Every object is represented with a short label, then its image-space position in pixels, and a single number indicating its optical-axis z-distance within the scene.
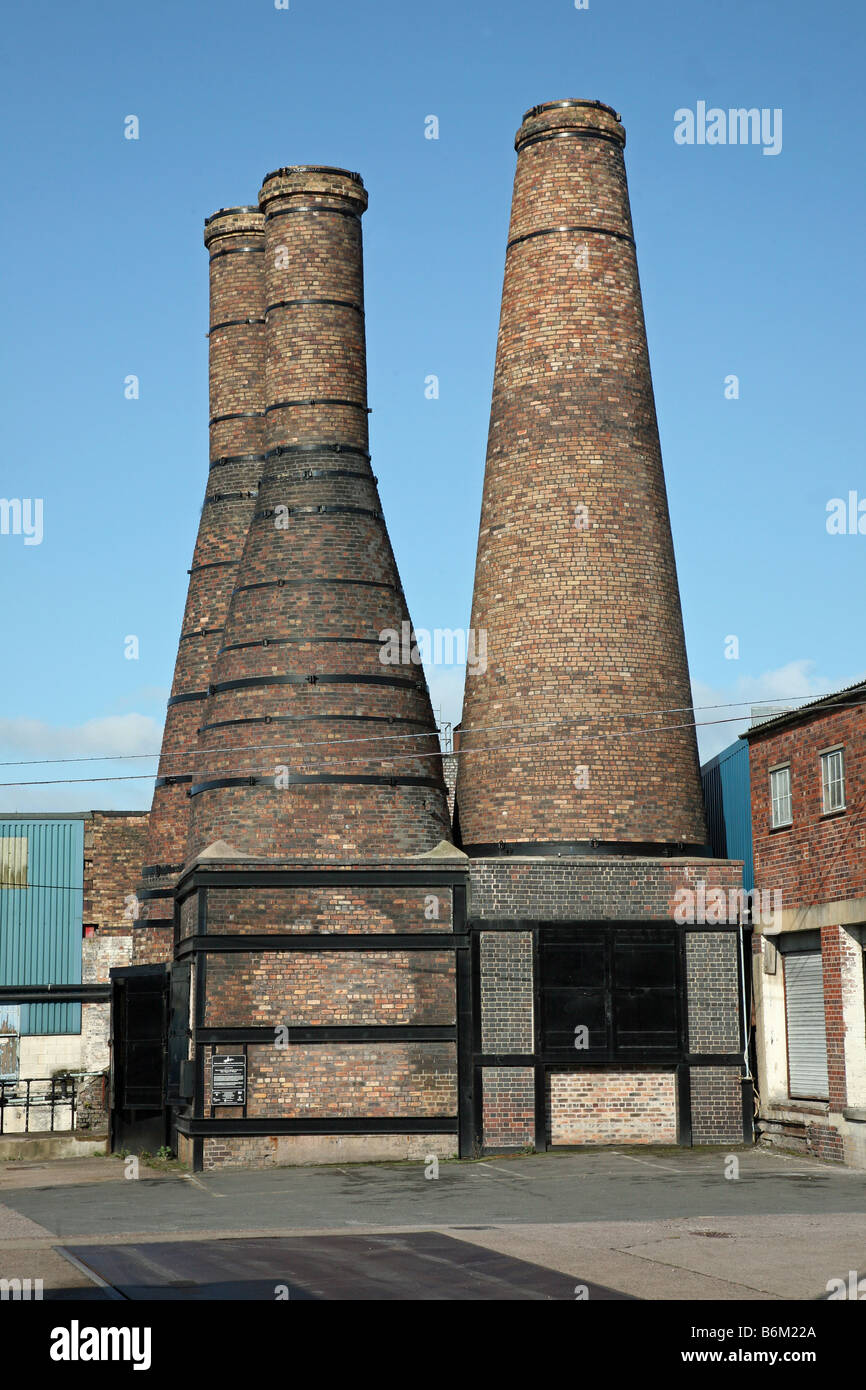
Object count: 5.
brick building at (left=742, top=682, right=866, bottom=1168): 20.23
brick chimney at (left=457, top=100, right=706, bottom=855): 23.39
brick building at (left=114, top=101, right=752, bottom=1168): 21.33
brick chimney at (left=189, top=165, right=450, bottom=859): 22.50
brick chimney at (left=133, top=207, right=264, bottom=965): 28.09
